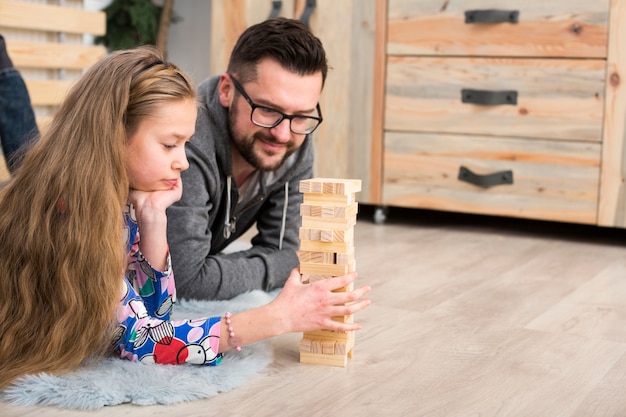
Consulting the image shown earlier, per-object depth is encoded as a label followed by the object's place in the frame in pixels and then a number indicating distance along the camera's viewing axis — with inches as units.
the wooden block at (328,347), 50.3
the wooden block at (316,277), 49.5
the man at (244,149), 58.6
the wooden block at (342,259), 48.9
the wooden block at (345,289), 49.4
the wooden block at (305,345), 50.8
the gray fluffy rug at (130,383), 43.0
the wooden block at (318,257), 49.2
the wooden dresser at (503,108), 91.1
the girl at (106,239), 45.7
